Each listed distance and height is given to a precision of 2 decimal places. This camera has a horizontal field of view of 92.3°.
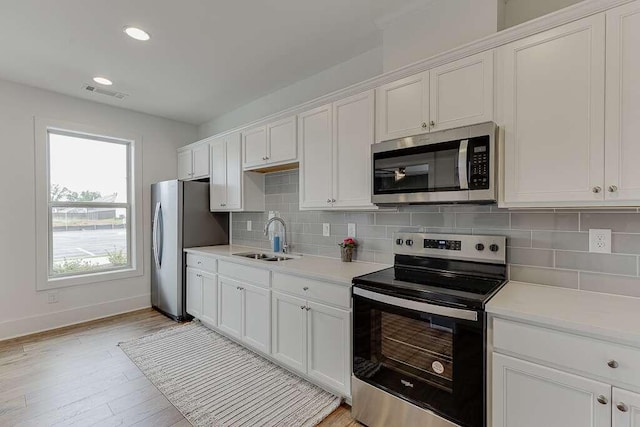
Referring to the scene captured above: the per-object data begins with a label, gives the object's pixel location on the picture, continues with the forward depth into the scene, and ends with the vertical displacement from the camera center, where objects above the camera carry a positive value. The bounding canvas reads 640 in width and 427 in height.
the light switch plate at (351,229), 2.77 -0.17
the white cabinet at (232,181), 3.51 +0.35
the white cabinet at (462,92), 1.75 +0.70
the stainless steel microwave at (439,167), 1.71 +0.26
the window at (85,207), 3.59 +0.06
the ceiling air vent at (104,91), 3.43 +1.39
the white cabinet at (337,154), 2.33 +0.46
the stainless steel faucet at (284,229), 3.37 -0.21
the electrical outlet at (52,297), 3.56 -1.00
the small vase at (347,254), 2.69 -0.39
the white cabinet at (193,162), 4.06 +0.69
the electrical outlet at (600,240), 1.64 -0.17
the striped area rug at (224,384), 2.04 -1.35
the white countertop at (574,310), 1.20 -0.46
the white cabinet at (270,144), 2.88 +0.67
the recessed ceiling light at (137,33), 2.36 +1.40
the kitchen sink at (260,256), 3.35 -0.50
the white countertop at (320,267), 2.16 -0.45
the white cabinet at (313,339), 2.07 -0.95
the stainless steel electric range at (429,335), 1.50 -0.69
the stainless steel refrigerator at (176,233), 3.77 -0.27
